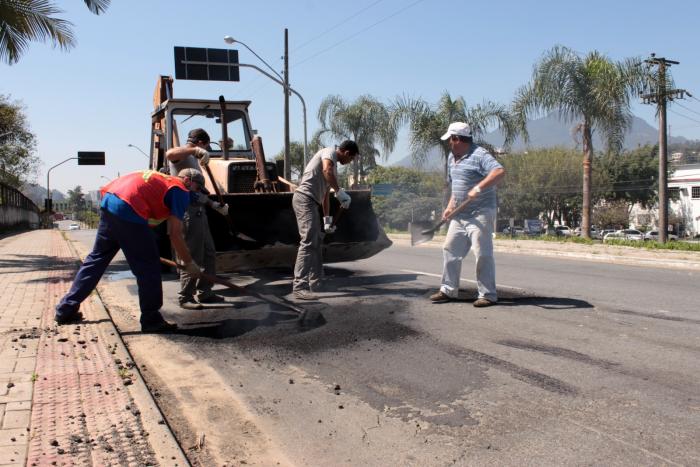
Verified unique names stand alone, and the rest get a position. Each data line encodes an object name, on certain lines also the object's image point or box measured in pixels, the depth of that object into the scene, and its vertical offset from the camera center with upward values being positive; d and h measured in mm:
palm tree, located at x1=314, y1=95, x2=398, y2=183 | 31484 +5291
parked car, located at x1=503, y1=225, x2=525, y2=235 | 49019 -1111
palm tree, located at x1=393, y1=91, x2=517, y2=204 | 25266 +4171
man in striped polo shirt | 5871 +32
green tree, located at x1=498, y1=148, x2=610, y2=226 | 53188 +2613
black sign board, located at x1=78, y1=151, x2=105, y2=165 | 51062 +5823
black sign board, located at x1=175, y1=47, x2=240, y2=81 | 21797 +5898
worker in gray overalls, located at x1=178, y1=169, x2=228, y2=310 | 6234 -274
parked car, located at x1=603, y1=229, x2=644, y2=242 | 45947 -1500
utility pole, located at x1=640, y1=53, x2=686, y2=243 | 19266 +3542
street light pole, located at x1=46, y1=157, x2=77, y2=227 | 45906 +1550
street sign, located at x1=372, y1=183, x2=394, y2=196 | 47656 +2359
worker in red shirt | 4941 -92
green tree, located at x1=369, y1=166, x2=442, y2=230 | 43344 +1129
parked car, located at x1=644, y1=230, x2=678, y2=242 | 45094 -1608
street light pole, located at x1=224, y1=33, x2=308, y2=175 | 24109 +5330
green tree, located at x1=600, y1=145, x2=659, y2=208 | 50125 +3238
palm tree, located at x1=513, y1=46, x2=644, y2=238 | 18516 +3893
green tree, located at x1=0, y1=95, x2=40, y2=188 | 40844 +5941
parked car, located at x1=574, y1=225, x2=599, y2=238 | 50762 -1347
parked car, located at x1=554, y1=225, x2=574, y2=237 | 49969 -1231
